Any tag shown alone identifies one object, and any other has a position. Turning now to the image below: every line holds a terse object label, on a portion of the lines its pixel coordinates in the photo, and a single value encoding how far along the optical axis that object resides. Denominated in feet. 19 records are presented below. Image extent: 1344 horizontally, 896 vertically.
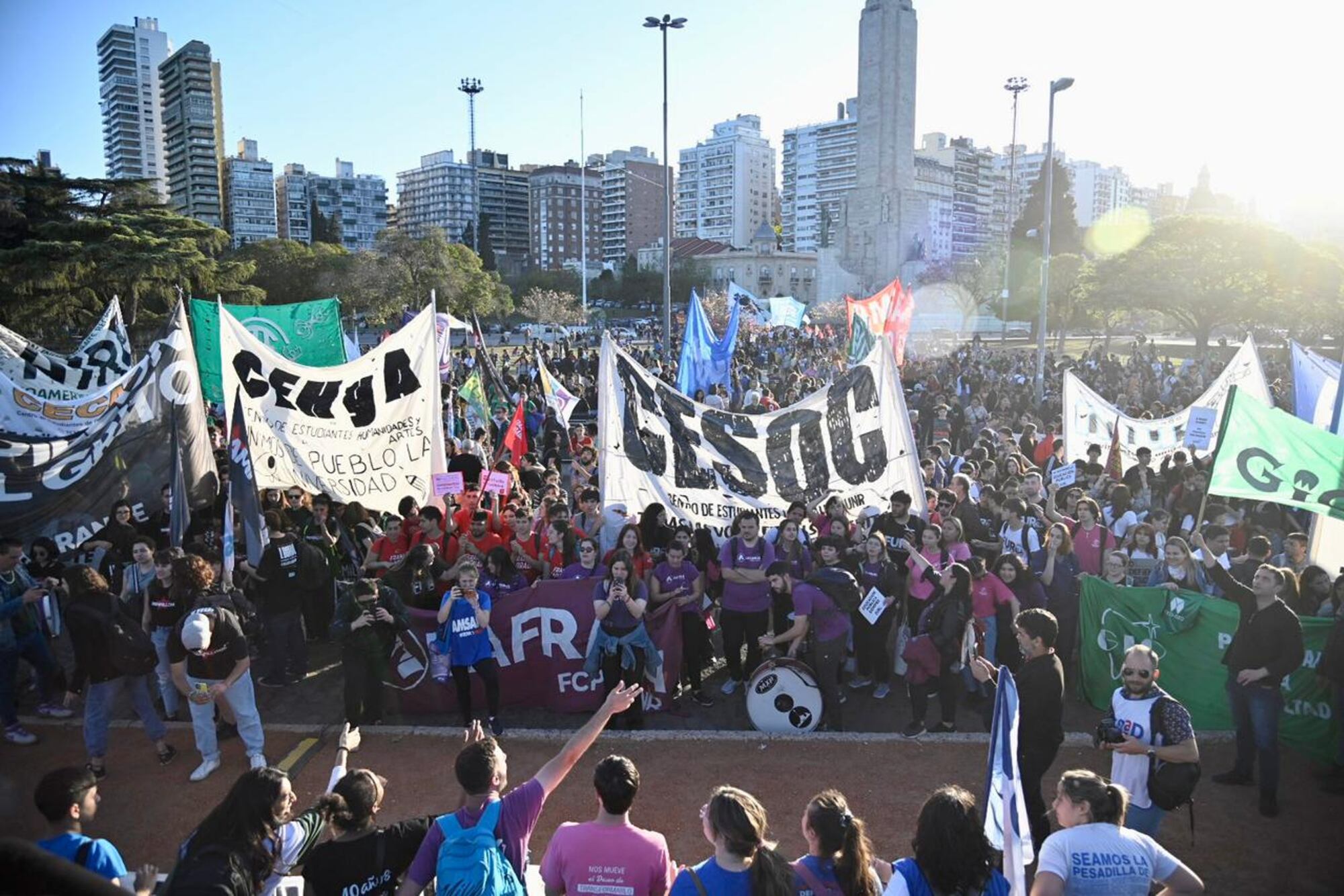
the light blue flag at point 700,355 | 57.88
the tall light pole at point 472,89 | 250.98
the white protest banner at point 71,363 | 35.12
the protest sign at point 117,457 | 29.68
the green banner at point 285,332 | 50.93
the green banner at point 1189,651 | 23.29
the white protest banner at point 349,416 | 31.37
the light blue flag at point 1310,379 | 36.32
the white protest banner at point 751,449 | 30.68
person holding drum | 24.79
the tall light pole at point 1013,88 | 189.07
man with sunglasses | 15.67
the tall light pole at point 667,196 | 79.66
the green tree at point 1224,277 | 145.18
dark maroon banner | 26.89
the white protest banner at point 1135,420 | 42.63
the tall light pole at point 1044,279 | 77.46
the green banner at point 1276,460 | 22.48
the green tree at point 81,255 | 110.32
